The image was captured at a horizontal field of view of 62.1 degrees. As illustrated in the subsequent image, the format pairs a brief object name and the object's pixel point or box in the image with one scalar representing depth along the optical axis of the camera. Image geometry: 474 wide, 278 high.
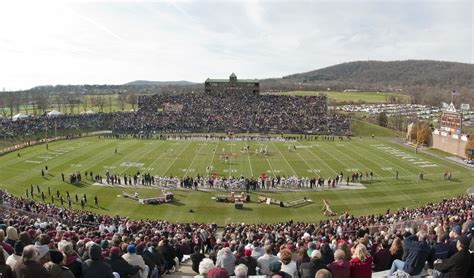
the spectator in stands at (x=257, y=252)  11.81
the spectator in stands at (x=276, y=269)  7.17
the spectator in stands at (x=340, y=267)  7.66
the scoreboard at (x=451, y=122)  60.48
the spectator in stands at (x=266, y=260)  9.40
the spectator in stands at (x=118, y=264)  8.38
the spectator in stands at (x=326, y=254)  8.97
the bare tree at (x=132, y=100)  147.86
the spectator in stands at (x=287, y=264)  8.25
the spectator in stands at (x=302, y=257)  9.56
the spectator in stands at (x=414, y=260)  9.33
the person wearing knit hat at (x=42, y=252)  7.57
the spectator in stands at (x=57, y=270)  6.79
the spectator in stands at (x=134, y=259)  8.91
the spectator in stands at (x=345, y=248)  9.16
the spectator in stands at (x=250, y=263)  10.03
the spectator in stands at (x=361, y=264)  8.15
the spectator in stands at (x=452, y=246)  10.07
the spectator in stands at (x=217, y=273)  7.14
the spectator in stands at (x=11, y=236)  10.16
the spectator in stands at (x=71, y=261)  7.99
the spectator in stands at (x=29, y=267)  6.55
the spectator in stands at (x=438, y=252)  9.88
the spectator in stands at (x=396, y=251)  11.01
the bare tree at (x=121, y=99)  157.23
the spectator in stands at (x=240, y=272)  6.76
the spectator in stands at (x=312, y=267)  7.64
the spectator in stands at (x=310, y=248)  10.22
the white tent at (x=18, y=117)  81.44
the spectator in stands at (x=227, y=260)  9.58
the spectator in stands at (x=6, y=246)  9.48
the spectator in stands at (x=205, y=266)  8.34
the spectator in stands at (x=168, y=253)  12.89
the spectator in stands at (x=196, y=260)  11.88
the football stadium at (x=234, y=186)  9.31
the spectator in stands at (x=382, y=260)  10.94
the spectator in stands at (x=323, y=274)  5.81
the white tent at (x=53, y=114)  89.25
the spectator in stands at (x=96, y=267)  7.35
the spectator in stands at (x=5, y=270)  6.88
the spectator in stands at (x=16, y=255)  7.99
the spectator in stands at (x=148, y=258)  10.46
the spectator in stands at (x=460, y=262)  8.00
